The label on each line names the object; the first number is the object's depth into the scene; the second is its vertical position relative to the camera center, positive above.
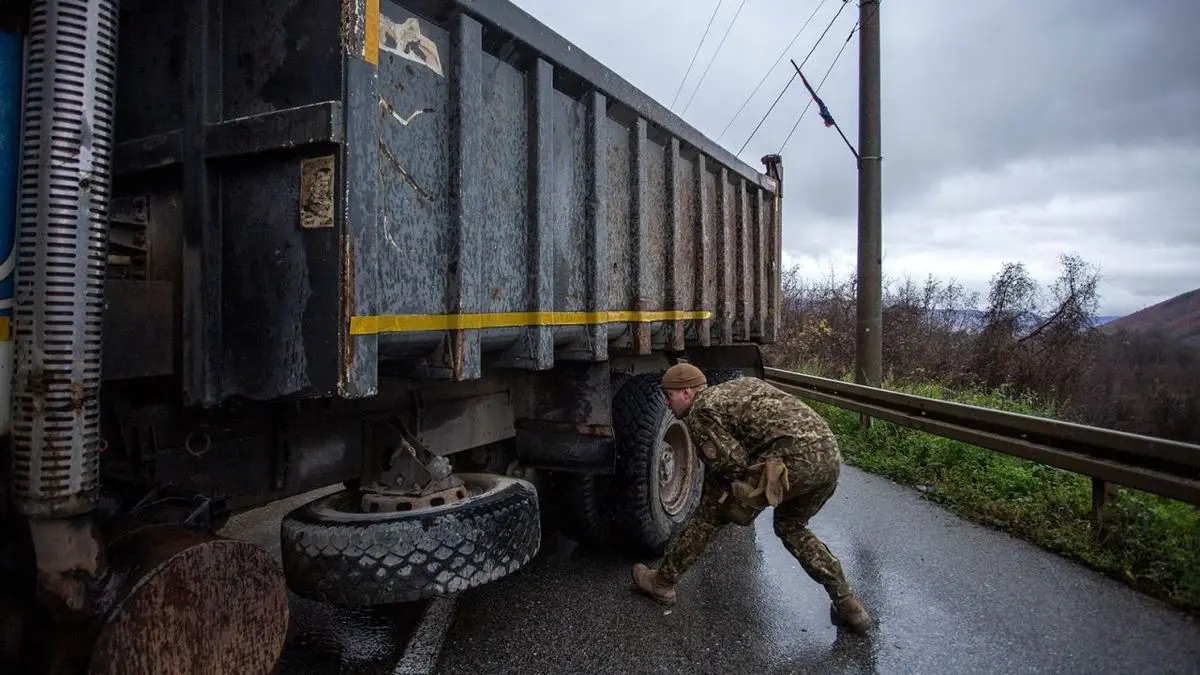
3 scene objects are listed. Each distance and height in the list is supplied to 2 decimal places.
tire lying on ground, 2.14 -0.69
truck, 1.51 +0.11
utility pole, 8.18 +1.60
